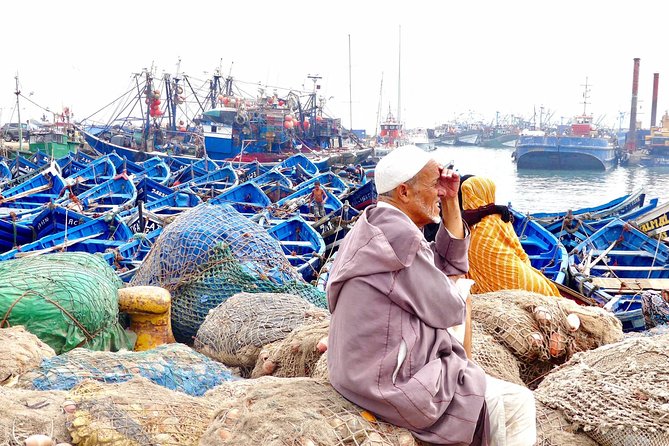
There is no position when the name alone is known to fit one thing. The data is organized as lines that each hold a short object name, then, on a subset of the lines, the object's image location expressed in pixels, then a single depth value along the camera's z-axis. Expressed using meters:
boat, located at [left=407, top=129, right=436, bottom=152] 58.67
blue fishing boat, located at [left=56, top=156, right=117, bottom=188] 18.75
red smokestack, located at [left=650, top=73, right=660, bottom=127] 61.38
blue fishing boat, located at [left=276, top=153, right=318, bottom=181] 21.88
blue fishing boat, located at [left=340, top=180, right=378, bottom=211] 16.42
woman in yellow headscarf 4.38
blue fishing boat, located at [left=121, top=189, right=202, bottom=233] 12.20
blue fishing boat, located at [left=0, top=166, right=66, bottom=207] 16.07
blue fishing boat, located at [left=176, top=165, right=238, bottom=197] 18.92
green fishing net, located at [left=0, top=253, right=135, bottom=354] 3.98
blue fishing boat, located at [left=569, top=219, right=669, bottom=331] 7.74
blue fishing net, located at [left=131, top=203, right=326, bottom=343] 5.21
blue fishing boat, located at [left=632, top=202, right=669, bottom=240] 12.09
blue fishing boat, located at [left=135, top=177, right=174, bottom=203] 17.89
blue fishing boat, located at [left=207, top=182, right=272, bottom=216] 16.64
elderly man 1.98
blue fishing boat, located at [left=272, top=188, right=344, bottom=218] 14.50
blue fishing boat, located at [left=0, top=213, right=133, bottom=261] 10.17
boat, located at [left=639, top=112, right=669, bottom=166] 54.00
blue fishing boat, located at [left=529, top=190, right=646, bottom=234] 12.47
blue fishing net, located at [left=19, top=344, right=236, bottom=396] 3.18
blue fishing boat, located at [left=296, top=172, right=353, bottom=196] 19.56
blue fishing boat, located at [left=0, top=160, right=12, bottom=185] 21.35
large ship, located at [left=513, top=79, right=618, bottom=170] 50.34
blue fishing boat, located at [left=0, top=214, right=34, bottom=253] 12.03
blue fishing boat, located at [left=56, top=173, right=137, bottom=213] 14.46
